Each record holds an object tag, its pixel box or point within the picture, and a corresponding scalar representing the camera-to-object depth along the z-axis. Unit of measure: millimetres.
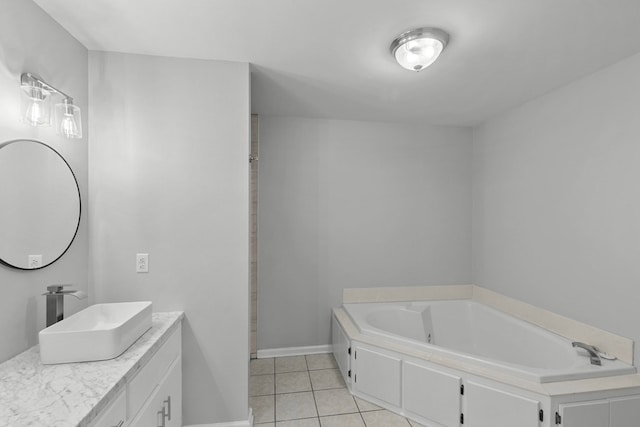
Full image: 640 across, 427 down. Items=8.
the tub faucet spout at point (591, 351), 1938
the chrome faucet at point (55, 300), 1488
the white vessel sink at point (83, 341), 1300
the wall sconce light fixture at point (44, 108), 1398
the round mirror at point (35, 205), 1354
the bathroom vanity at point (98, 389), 998
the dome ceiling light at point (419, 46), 1671
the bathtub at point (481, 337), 1880
